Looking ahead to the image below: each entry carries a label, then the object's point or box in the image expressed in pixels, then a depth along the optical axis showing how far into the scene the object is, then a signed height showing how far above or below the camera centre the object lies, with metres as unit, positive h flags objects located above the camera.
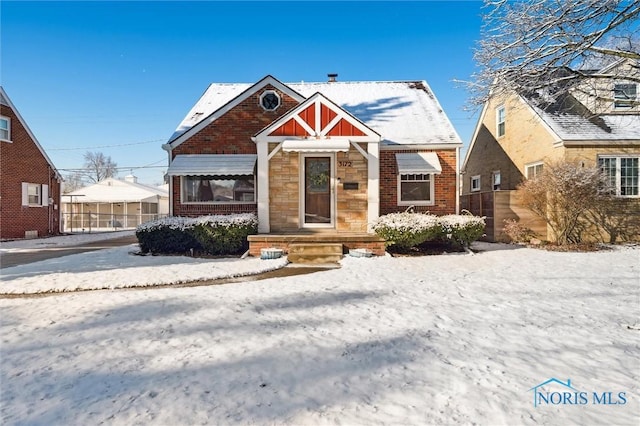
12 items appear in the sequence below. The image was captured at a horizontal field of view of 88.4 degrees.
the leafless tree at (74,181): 58.12 +6.28
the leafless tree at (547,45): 5.18 +3.03
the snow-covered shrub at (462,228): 9.65 -0.47
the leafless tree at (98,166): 55.72 +8.33
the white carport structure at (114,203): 29.92 +1.06
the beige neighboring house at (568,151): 12.12 +2.30
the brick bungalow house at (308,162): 10.12 +1.66
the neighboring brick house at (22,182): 15.38 +1.68
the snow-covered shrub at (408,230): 9.05 -0.48
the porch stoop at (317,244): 8.92 -0.85
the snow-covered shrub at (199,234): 9.41 -0.58
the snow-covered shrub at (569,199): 10.64 +0.44
